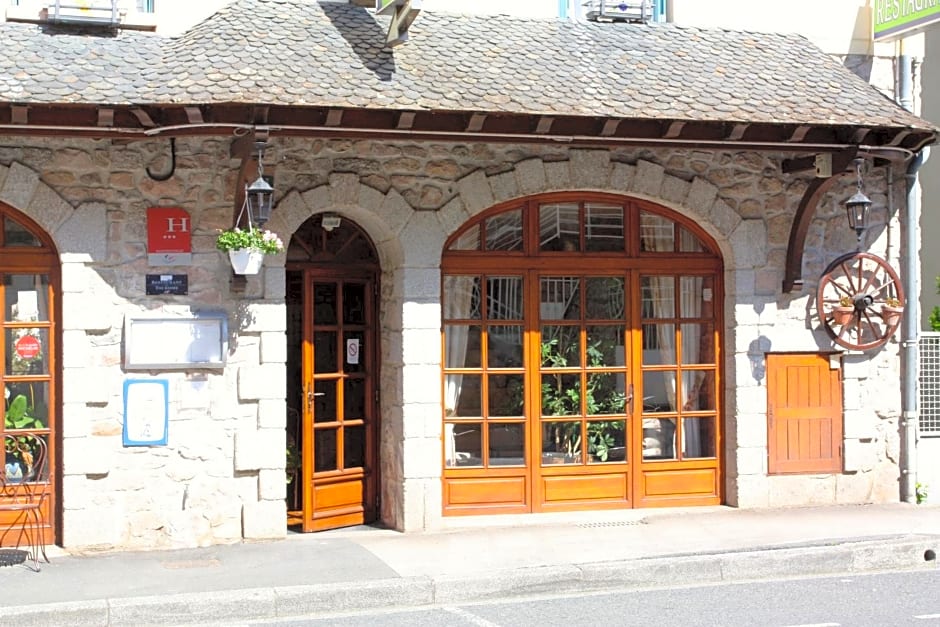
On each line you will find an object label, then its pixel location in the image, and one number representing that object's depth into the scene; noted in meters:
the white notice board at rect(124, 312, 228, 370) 9.23
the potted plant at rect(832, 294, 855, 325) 10.73
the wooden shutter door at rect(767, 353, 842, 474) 10.75
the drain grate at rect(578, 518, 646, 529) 10.06
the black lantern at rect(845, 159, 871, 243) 9.96
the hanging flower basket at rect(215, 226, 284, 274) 8.83
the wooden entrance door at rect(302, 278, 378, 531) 10.05
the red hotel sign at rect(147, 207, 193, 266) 9.22
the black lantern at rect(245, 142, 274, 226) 8.59
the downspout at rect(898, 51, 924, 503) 10.98
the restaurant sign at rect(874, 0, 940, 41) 10.61
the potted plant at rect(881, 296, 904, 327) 10.83
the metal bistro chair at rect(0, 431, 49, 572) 9.16
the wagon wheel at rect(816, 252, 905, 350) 10.74
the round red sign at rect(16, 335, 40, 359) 9.22
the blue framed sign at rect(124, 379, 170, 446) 9.19
